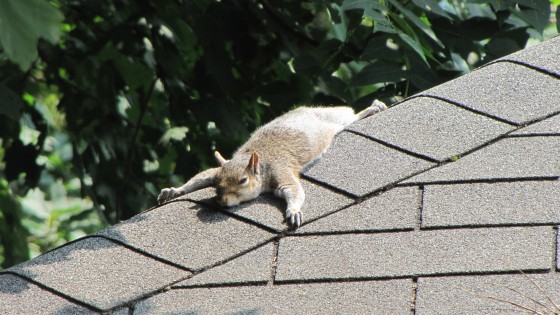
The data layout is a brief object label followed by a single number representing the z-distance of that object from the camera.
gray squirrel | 7.20
